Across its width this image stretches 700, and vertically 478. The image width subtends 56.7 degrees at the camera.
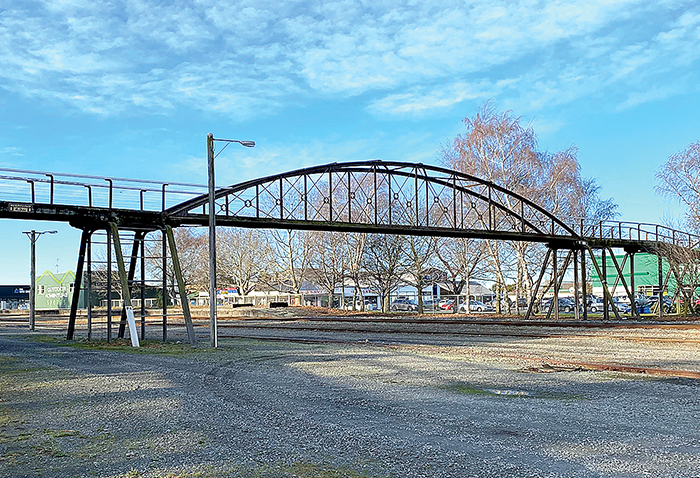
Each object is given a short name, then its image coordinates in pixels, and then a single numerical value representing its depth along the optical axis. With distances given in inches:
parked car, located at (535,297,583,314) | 2263.8
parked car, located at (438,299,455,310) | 2704.2
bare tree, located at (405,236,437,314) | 2018.9
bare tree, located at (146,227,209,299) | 3009.4
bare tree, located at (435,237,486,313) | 1926.7
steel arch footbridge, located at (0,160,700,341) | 903.7
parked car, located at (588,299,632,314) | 2054.9
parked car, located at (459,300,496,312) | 2527.1
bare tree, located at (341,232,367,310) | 2085.4
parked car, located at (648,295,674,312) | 1791.3
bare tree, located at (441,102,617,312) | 1766.7
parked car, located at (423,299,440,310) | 2905.5
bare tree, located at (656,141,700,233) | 1603.1
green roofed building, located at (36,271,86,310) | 3789.4
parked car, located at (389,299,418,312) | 2706.7
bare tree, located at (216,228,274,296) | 2694.4
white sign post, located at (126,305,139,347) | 828.0
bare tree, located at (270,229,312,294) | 2246.6
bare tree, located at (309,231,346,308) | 2166.6
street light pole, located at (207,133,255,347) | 796.0
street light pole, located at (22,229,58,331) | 1596.9
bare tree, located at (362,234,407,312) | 2076.8
